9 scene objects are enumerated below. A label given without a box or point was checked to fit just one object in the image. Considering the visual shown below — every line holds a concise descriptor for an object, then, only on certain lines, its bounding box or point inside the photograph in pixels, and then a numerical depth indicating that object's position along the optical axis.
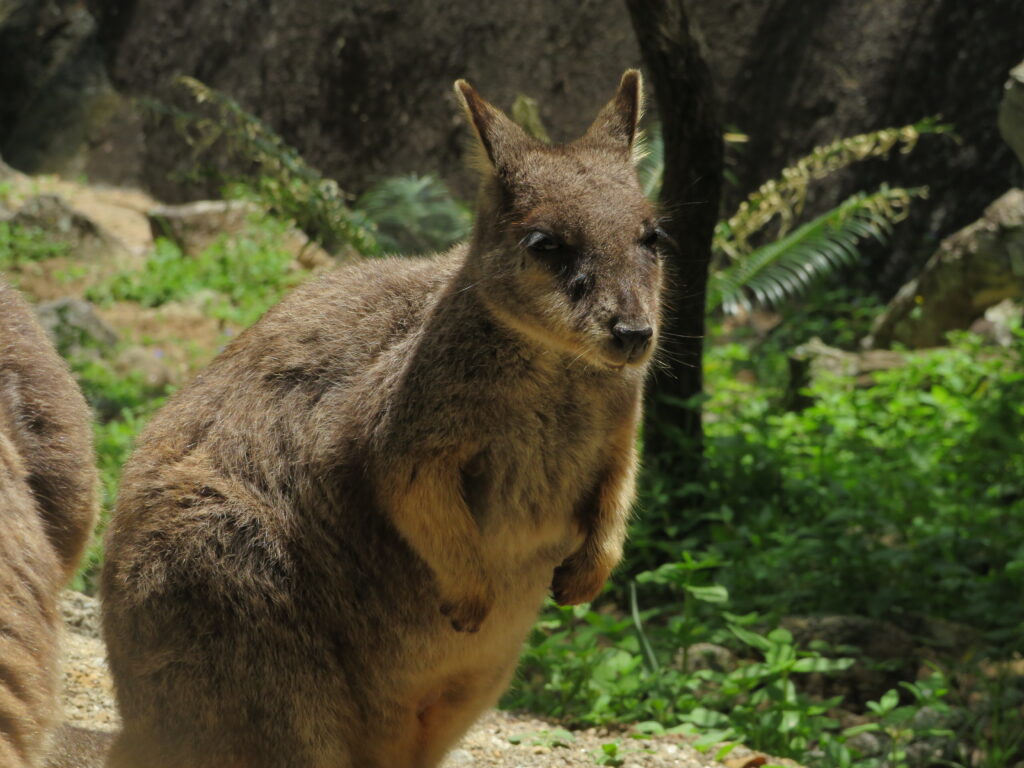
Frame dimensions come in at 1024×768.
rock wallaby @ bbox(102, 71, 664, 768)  6.88
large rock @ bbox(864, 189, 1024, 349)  20.81
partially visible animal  5.08
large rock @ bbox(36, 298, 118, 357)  20.14
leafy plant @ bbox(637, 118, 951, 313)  17.70
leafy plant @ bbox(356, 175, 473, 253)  18.86
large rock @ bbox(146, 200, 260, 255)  26.69
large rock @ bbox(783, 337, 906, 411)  19.50
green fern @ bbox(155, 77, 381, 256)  17.95
